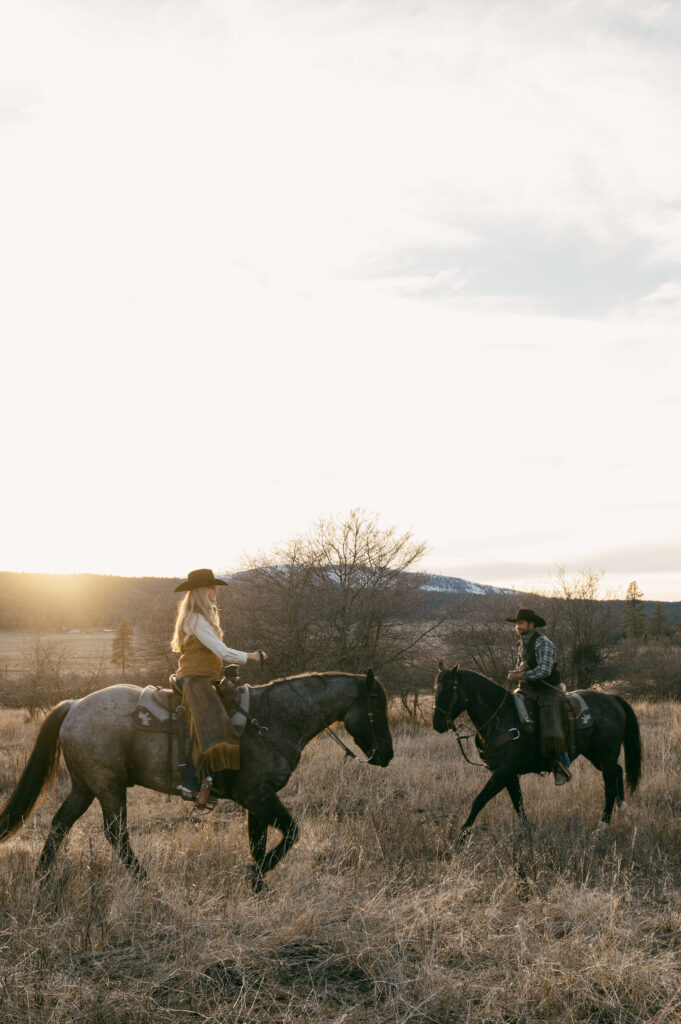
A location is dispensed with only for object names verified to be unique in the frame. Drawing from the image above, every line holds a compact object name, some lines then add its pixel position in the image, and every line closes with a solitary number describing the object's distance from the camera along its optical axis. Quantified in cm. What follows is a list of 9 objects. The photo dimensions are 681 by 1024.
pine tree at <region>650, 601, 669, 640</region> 7794
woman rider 591
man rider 824
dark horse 805
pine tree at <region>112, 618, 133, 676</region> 5024
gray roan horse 591
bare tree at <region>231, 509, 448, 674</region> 2006
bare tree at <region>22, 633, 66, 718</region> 2644
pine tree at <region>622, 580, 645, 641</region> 7069
